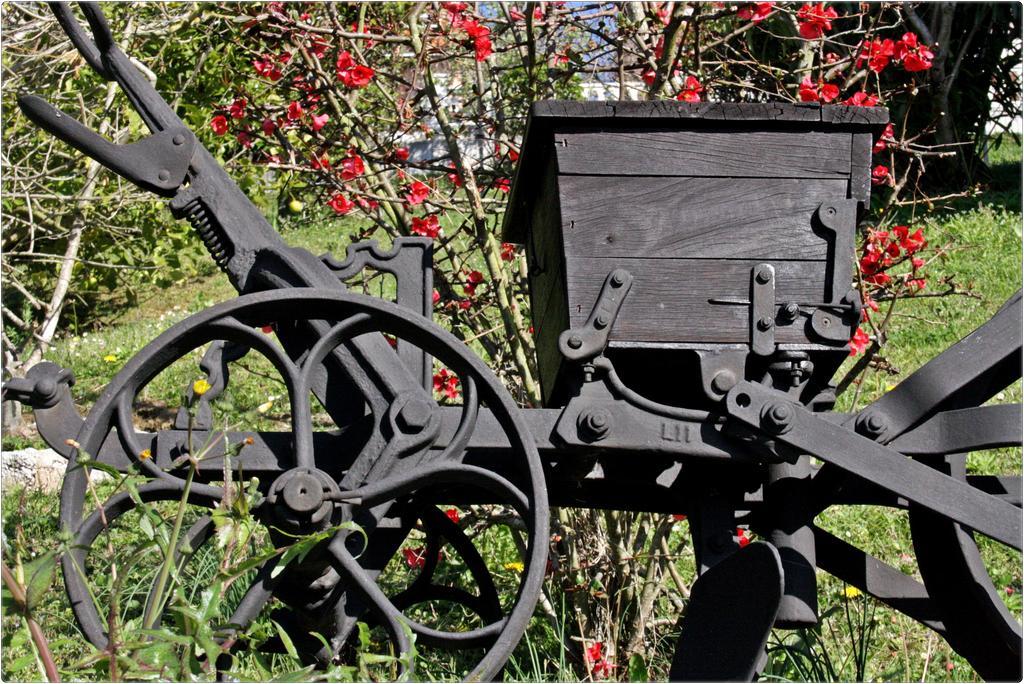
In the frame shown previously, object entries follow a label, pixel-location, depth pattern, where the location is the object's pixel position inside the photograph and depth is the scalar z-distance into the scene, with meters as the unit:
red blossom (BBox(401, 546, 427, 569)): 3.33
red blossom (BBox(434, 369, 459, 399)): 3.53
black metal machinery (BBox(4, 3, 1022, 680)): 2.10
